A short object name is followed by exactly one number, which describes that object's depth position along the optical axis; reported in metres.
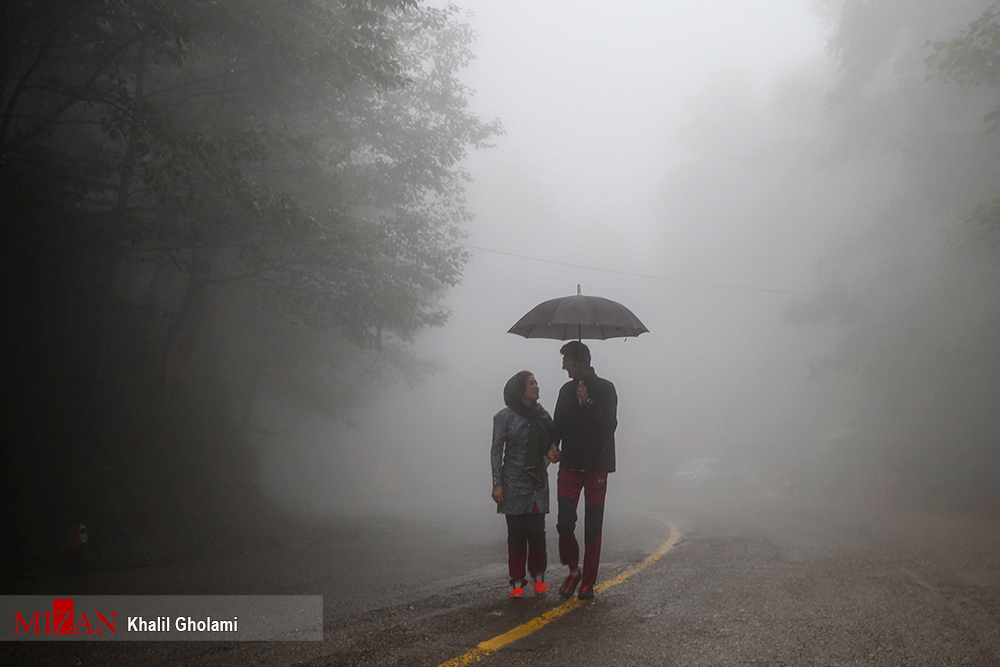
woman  5.64
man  5.61
